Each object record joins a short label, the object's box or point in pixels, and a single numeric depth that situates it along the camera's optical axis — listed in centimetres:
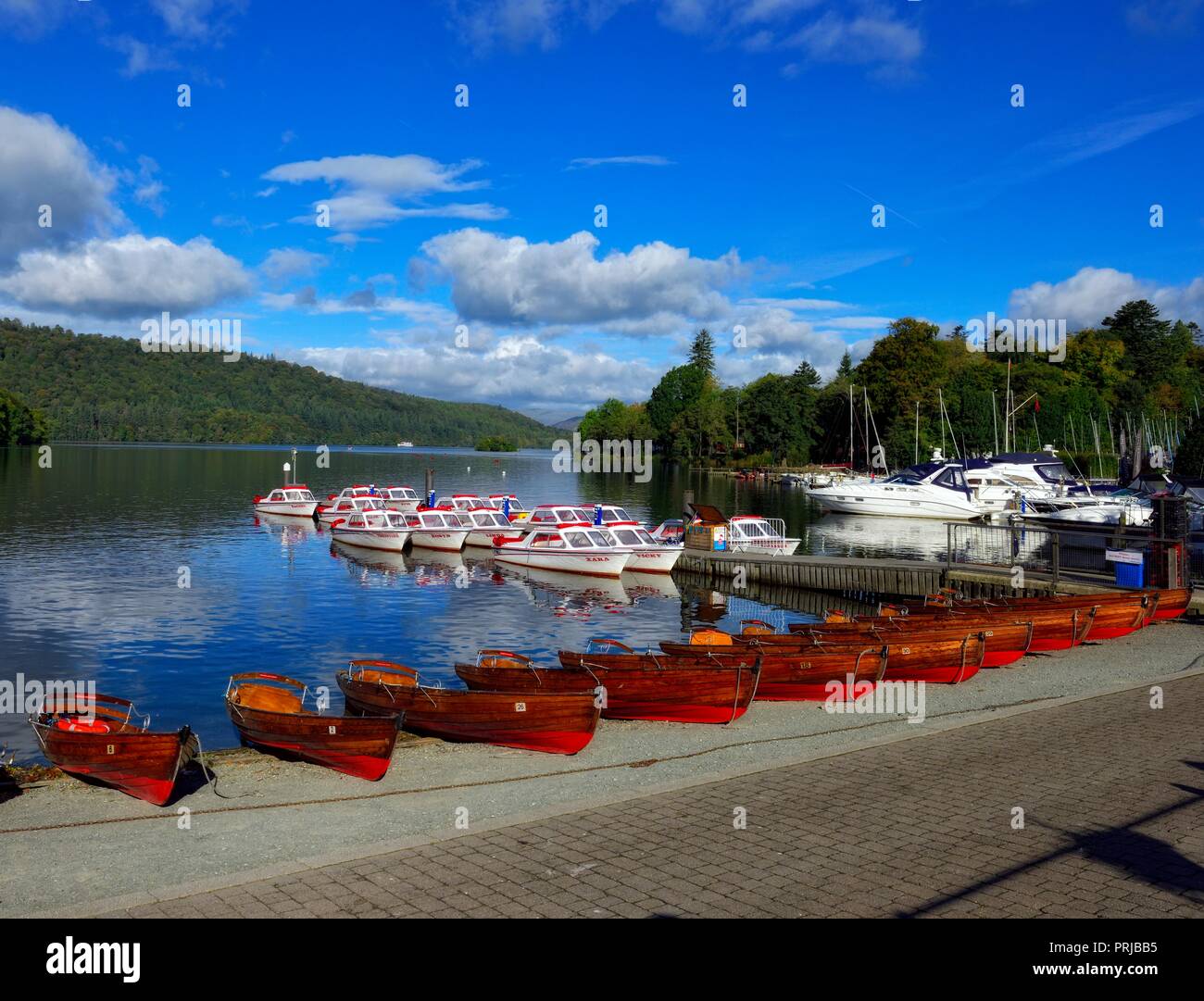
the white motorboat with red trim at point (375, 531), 5284
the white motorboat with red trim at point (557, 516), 4831
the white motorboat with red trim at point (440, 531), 5253
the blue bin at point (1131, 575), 2792
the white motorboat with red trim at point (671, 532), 4816
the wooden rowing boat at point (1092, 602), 2334
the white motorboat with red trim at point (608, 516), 4753
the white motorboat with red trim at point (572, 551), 4350
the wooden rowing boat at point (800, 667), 1781
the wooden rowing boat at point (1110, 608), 2283
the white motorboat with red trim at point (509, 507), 6038
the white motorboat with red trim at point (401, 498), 6769
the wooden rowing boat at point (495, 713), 1495
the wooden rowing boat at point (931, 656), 1880
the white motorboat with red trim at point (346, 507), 6475
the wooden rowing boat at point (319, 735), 1396
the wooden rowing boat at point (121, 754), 1312
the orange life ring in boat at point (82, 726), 1459
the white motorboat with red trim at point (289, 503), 6831
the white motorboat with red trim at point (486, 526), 5409
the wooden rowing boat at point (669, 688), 1673
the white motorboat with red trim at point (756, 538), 4681
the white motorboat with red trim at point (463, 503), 5934
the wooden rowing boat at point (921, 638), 1900
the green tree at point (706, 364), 19825
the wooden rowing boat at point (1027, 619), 2095
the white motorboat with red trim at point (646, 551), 4372
